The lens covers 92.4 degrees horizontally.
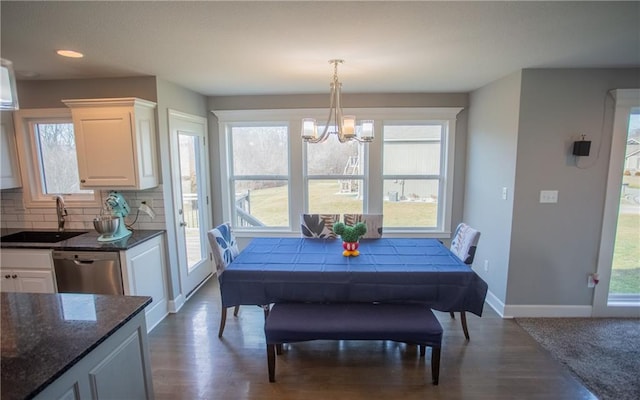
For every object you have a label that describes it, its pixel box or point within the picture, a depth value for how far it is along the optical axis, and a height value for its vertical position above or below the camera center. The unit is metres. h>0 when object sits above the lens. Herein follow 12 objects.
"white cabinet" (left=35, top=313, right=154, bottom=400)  1.10 -0.83
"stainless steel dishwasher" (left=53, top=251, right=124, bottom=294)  2.53 -0.87
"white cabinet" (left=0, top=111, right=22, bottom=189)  2.90 +0.11
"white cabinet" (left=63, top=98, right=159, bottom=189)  2.65 +0.22
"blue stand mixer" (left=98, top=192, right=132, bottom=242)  2.74 -0.40
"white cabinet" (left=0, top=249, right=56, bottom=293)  2.55 -0.87
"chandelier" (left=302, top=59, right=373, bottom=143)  2.45 +0.30
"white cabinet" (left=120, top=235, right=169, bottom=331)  2.56 -0.97
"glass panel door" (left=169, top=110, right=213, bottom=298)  3.25 -0.36
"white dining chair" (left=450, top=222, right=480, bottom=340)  2.61 -0.72
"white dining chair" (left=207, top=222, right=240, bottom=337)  2.58 -0.72
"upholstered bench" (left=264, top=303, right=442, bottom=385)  2.07 -1.10
